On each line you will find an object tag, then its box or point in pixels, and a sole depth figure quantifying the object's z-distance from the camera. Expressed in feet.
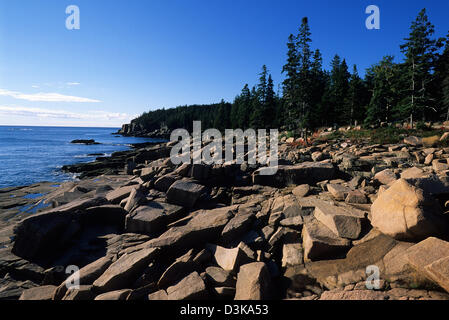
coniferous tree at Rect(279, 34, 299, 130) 87.10
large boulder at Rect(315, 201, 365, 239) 17.11
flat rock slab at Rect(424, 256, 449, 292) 10.89
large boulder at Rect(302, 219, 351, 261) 16.21
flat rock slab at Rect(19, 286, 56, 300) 17.51
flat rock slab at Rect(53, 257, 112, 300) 16.87
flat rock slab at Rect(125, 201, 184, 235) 25.63
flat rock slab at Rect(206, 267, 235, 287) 15.67
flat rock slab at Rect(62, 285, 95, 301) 15.67
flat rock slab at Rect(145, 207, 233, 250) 20.79
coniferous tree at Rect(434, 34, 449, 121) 108.06
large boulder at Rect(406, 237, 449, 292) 11.04
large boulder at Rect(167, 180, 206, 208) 29.66
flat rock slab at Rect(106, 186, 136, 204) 33.94
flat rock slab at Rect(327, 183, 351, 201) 23.63
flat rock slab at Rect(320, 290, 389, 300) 11.73
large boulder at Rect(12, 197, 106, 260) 23.66
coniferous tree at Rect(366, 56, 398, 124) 99.14
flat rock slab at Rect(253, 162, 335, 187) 32.01
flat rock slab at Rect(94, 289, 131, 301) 14.69
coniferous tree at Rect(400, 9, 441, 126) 83.41
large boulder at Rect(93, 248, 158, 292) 16.56
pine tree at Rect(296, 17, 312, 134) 83.31
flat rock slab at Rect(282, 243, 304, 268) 16.87
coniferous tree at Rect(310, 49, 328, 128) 145.07
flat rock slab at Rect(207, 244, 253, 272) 16.65
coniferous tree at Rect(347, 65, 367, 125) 127.03
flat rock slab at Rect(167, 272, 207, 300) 14.55
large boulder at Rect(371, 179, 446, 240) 14.05
